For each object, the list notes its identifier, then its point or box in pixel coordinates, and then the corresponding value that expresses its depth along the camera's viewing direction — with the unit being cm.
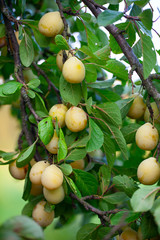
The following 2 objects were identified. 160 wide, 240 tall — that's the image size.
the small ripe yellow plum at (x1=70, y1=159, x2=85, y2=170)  91
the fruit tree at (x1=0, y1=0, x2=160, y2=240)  78
